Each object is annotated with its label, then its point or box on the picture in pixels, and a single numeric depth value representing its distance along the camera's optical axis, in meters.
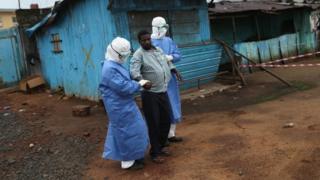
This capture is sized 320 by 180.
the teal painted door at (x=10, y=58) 11.02
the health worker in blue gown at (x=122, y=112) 3.96
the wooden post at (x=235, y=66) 8.70
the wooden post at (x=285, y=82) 8.20
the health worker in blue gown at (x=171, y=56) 4.92
